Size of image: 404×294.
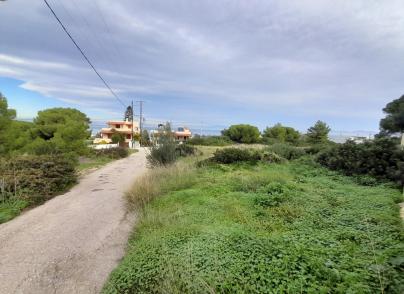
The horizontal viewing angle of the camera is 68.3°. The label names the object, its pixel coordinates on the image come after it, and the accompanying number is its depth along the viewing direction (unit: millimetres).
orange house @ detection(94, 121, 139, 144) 65375
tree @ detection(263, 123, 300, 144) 41750
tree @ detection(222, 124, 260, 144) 42156
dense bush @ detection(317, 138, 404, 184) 9413
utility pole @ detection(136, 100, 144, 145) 56044
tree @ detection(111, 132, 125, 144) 43225
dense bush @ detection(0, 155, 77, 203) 8695
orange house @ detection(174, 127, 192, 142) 66612
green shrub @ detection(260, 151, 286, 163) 14305
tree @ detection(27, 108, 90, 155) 14758
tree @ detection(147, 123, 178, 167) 12062
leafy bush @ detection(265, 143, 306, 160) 16469
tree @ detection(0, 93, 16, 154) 10234
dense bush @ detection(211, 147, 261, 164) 13703
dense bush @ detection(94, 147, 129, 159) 26000
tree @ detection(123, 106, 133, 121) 76500
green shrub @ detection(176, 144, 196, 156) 16769
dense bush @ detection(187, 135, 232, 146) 37500
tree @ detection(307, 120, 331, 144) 34969
